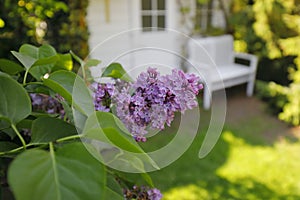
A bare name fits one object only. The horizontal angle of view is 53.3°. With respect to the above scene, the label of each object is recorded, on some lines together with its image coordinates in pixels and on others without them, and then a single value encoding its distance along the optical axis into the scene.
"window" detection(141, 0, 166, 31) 4.33
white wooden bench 4.26
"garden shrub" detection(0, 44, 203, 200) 0.41
